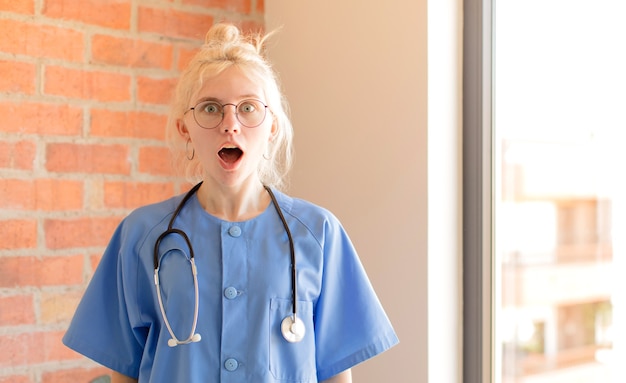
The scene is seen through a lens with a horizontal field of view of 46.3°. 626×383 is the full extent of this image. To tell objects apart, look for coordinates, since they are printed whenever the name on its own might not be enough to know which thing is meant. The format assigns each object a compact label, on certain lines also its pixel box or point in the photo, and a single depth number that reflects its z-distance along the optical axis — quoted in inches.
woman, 51.1
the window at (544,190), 60.7
